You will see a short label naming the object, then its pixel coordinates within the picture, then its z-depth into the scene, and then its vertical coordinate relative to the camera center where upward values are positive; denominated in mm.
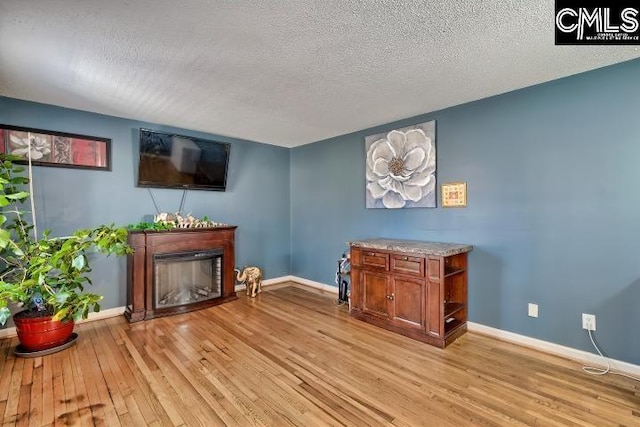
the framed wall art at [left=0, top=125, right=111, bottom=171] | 2971 +740
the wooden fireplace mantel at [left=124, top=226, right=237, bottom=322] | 3352 -508
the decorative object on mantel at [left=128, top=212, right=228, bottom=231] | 3525 -112
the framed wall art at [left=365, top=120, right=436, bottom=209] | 3393 +571
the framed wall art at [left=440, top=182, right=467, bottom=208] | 3133 +204
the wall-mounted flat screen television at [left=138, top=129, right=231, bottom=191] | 3662 +714
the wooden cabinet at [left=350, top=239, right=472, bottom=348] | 2717 -774
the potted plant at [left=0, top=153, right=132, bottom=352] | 2402 -528
